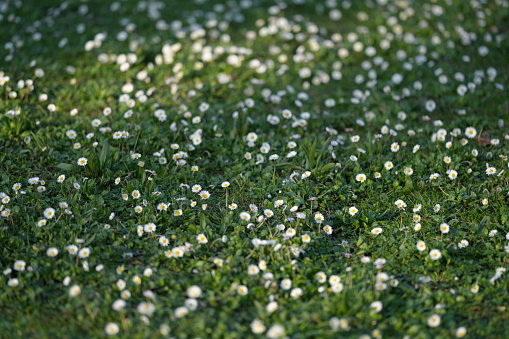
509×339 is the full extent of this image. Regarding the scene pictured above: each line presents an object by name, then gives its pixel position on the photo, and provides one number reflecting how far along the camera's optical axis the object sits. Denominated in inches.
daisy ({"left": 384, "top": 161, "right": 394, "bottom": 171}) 172.4
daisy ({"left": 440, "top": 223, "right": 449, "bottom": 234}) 145.3
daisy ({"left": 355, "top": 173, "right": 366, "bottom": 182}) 168.6
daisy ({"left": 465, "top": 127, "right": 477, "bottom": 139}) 189.3
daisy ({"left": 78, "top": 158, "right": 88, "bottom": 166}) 165.3
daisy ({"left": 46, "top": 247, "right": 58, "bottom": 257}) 134.1
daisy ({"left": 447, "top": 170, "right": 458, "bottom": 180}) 166.3
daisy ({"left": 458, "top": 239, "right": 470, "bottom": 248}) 143.3
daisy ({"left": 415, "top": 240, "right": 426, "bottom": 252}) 140.5
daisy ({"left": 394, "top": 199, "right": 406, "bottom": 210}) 157.9
